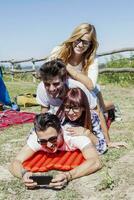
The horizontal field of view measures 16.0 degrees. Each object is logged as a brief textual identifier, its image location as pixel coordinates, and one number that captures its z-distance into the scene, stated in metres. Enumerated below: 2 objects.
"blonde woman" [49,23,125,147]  5.12
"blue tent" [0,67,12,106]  8.69
